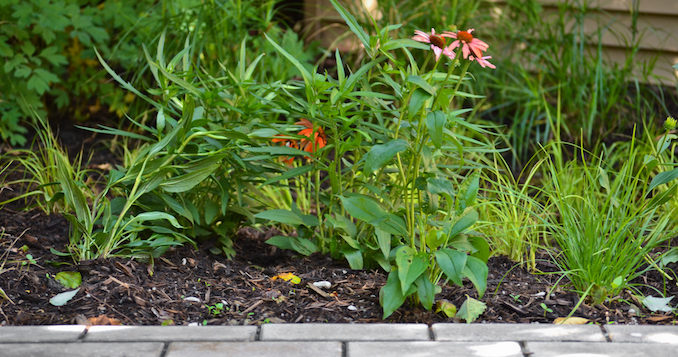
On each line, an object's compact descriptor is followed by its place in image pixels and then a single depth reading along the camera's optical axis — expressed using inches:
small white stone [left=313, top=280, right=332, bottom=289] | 97.8
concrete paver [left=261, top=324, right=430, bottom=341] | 80.5
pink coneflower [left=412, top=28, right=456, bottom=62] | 83.1
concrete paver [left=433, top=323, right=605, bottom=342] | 81.1
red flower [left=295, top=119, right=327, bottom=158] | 100.0
